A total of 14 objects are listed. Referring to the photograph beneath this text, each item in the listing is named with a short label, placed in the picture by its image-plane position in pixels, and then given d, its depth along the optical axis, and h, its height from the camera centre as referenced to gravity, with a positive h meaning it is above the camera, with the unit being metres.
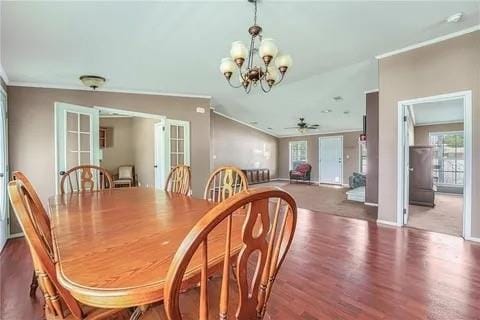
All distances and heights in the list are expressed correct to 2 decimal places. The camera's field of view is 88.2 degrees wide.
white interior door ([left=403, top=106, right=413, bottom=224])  3.70 -0.08
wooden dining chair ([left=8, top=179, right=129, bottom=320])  0.83 -0.42
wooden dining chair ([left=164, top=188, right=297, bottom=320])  0.58 -0.28
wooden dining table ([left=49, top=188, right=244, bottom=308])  0.66 -0.34
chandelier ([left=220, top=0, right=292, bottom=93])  2.28 +0.94
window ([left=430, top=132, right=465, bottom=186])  7.38 -0.05
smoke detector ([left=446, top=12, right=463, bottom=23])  2.69 +1.54
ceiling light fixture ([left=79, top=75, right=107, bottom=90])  3.36 +1.06
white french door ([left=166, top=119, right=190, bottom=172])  5.17 +0.32
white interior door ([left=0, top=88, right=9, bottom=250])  3.26 -0.17
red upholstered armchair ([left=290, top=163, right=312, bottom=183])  10.73 -0.67
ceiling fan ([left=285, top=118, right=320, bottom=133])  8.37 +1.11
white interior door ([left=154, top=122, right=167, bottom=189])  5.13 +0.03
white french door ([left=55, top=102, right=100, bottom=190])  3.79 +0.36
